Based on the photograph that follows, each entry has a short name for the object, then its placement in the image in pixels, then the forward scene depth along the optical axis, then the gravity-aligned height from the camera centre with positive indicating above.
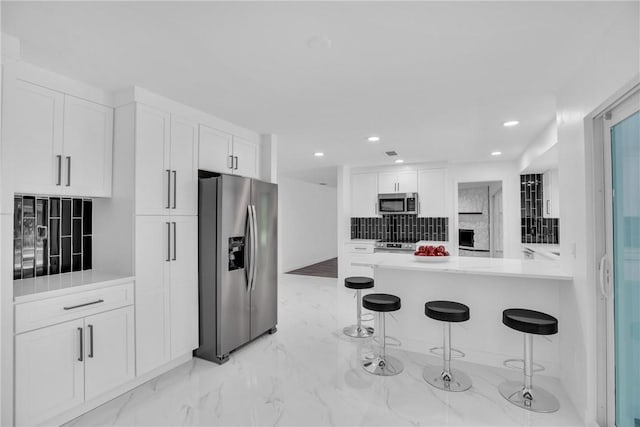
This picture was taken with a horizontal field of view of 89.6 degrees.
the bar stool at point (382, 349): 2.82 -1.21
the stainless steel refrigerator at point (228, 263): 2.98 -0.44
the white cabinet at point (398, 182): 6.14 +0.69
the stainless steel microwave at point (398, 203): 6.02 +0.26
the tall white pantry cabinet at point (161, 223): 2.59 -0.04
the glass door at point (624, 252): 1.73 -0.20
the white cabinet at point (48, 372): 1.90 -0.97
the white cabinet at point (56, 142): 2.09 +0.54
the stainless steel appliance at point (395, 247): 6.09 -0.57
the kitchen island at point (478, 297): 2.77 -0.76
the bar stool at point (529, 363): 2.26 -1.09
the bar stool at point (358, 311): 3.63 -1.10
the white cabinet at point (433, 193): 5.89 +0.44
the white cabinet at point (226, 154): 3.21 +0.69
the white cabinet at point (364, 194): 6.48 +0.47
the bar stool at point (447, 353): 2.55 -1.13
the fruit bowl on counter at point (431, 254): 3.27 -0.38
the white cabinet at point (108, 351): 2.24 -0.97
